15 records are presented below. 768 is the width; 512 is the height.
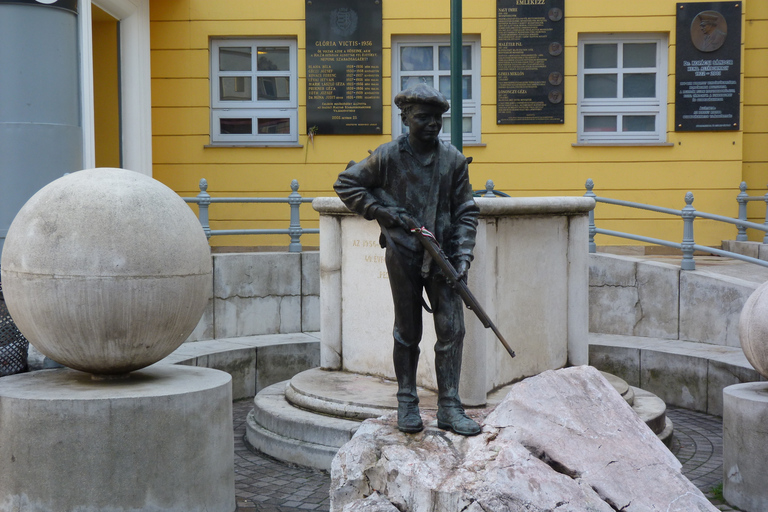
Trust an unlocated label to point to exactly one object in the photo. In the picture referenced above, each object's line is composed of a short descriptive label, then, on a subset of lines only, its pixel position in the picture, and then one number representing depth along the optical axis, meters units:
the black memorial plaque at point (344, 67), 12.88
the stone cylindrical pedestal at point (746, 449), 5.27
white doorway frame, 12.20
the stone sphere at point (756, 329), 5.30
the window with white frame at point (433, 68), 13.12
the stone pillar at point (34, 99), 8.91
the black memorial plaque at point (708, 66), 12.62
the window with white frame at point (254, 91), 13.20
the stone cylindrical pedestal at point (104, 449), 4.53
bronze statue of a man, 4.31
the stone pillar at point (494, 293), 6.30
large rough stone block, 3.76
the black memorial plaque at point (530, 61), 12.74
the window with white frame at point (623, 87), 13.01
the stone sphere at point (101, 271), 4.68
